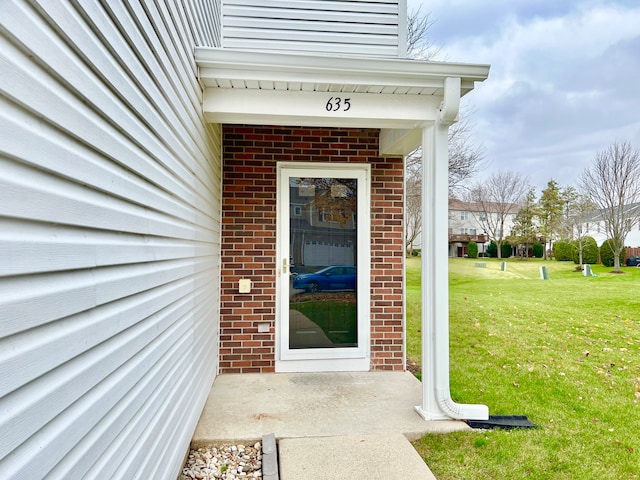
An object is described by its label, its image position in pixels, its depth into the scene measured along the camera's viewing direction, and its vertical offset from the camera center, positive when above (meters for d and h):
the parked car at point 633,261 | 16.15 -0.54
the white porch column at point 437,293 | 2.90 -0.35
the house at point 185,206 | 0.84 +0.20
